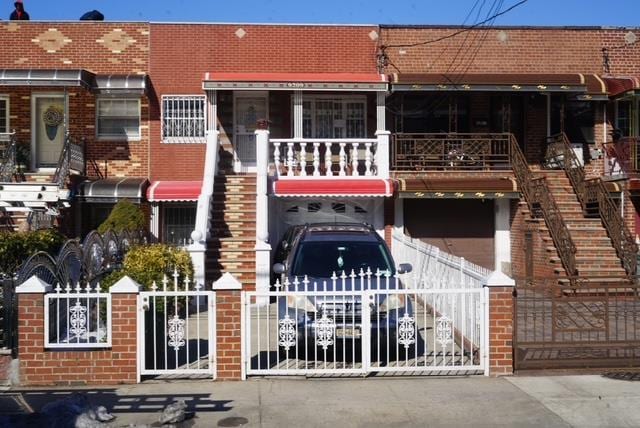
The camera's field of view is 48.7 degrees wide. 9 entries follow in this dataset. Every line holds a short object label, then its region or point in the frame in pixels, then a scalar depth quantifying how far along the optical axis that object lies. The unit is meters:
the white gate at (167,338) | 8.38
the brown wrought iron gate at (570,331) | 8.68
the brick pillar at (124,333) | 8.32
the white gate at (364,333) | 8.58
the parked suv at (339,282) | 8.88
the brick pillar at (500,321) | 8.52
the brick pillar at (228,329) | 8.41
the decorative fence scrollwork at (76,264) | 8.86
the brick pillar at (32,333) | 8.26
